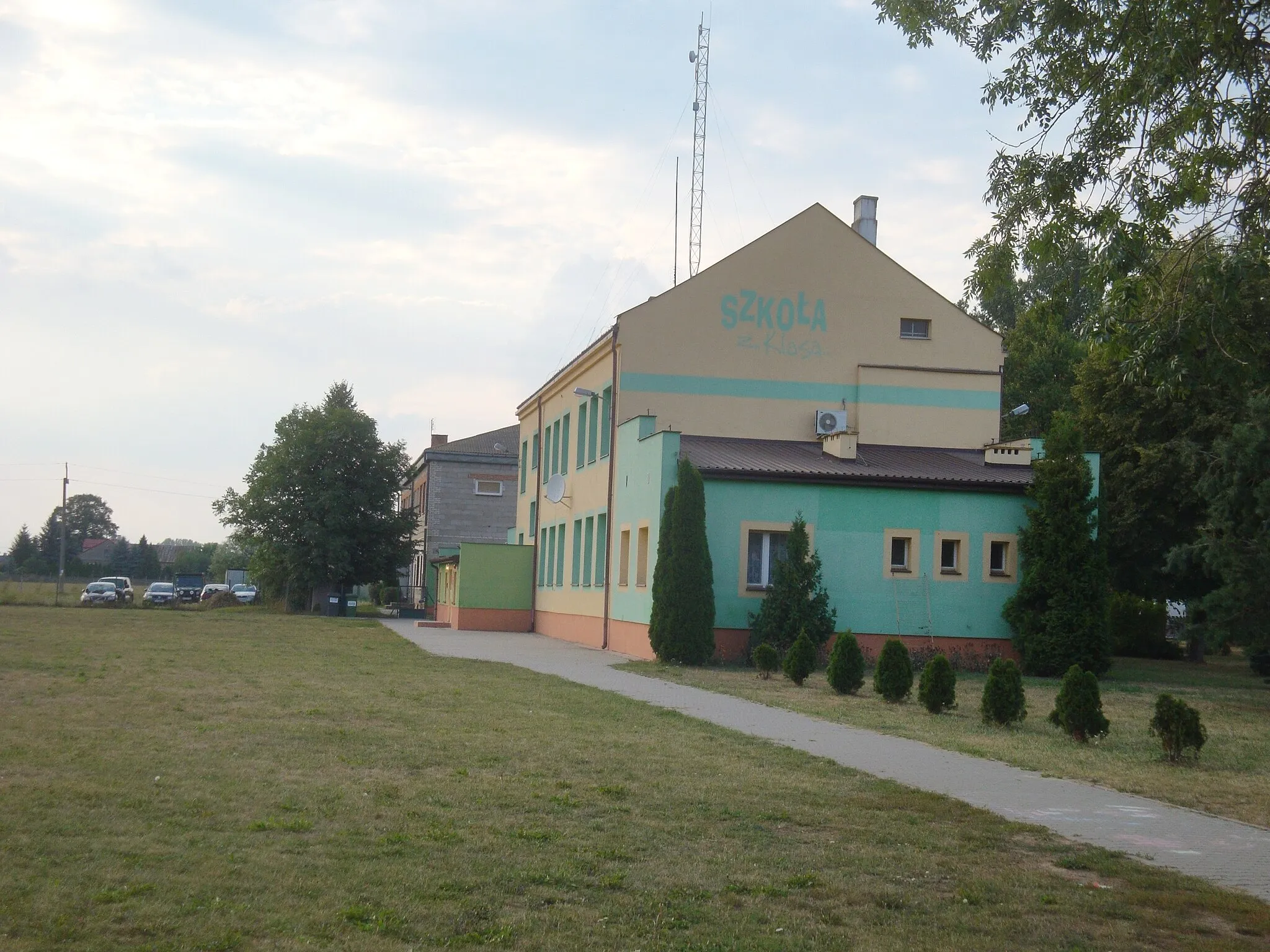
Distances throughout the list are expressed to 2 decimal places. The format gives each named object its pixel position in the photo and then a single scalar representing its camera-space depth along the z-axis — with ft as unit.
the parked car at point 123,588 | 212.23
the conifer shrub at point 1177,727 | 41.73
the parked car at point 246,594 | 255.06
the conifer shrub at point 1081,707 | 46.39
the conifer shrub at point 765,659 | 73.15
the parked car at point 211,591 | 254.88
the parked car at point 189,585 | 250.57
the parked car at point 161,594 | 221.19
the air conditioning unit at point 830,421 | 104.63
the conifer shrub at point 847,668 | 63.52
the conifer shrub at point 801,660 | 68.54
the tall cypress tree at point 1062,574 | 85.76
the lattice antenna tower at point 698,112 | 121.49
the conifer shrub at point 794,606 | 84.99
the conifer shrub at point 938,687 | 55.21
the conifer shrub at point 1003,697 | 51.03
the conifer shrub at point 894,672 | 59.52
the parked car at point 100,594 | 203.72
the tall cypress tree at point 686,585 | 84.02
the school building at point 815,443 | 89.40
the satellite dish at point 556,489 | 128.98
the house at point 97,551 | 525.75
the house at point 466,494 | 230.89
